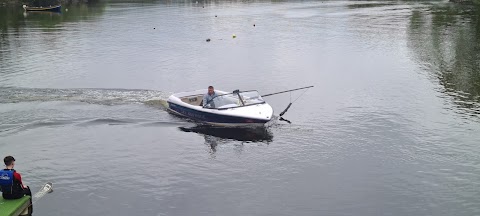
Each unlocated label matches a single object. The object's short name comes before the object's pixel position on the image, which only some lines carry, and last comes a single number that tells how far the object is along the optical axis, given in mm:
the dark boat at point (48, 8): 136500
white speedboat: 35625
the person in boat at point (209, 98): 37331
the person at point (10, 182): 21484
